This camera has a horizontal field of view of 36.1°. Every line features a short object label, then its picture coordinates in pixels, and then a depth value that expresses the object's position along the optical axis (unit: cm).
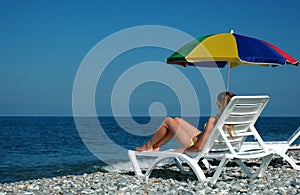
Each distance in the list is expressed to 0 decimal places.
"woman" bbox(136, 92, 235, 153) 648
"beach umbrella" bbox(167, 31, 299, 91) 663
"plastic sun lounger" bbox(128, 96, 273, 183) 601
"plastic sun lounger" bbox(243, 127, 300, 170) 715
